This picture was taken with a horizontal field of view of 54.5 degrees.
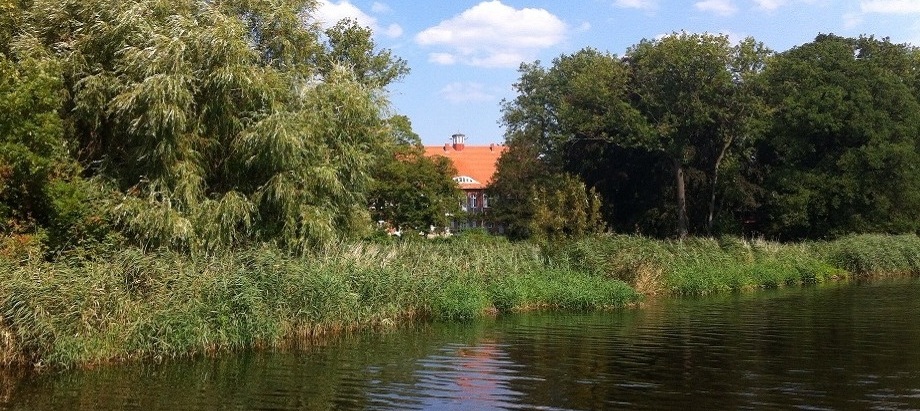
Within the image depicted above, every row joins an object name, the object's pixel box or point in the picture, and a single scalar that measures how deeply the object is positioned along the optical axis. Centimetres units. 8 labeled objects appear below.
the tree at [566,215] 3216
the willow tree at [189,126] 1903
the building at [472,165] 8194
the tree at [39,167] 1677
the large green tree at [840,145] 4891
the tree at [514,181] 5603
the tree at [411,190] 4600
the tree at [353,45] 3869
